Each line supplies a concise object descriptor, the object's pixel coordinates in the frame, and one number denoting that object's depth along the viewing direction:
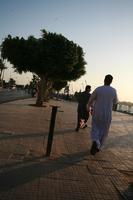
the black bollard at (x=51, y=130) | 3.61
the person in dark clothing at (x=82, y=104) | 6.46
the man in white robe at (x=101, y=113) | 3.93
